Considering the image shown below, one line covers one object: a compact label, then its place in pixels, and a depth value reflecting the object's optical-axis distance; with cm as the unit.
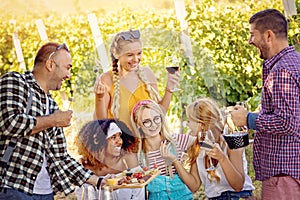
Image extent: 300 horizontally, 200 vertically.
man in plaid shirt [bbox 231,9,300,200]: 310
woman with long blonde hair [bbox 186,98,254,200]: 361
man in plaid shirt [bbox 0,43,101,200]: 287
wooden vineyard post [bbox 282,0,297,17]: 560
